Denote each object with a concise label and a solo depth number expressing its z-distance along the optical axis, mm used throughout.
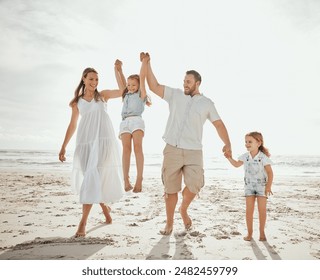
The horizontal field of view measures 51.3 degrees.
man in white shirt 4191
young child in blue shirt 4016
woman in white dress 4309
